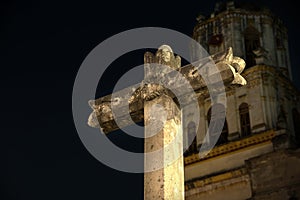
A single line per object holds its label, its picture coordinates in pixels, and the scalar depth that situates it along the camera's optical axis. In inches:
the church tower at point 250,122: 1577.5
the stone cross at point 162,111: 467.5
